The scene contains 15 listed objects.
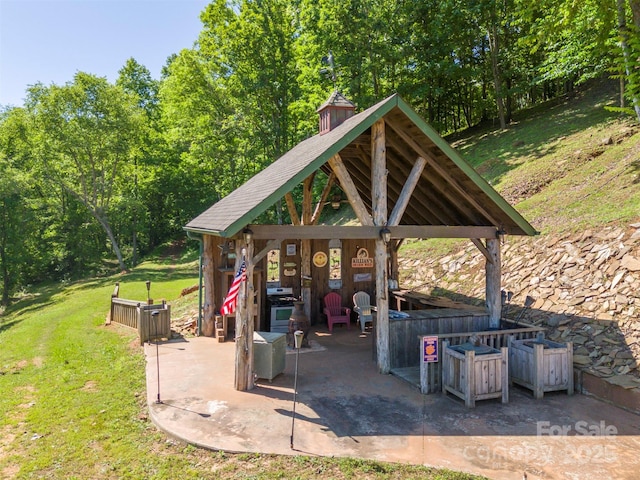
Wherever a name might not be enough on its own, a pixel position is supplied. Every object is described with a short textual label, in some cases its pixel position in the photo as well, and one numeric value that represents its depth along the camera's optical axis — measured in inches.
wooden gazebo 331.3
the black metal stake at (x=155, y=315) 482.3
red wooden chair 542.8
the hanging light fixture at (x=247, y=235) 331.3
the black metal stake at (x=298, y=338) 259.6
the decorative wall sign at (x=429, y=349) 324.5
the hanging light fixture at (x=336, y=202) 514.9
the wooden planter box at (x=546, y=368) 316.8
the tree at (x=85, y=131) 1152.2
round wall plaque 561.9
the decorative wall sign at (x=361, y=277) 582.9
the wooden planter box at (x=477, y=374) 301.1
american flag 321.7
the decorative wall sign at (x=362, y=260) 579.5
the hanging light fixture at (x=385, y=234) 367.9
